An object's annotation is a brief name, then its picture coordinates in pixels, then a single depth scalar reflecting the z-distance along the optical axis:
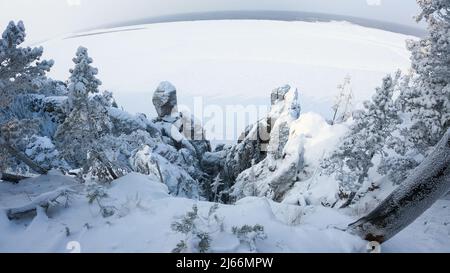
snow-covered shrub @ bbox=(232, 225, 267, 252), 6.16
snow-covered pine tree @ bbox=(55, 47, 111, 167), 11.15
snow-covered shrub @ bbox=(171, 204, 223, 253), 5.86
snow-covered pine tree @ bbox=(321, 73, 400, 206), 13.75
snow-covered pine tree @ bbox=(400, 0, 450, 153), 10.80
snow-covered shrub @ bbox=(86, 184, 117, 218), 7.96
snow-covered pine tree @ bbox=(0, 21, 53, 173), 9.92
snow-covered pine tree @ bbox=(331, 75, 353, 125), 45.48
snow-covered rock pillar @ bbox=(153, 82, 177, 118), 39.04
